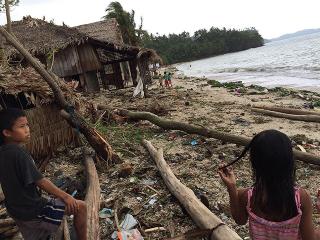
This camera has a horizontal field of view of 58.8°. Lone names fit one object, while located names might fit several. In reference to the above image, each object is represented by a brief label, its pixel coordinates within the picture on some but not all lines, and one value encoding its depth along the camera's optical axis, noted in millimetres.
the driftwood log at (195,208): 2954
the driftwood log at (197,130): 5004
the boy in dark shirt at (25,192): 2279
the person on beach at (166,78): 17941
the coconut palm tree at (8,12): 6005
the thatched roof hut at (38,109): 5345
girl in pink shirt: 1592
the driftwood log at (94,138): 5284
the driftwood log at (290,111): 8419
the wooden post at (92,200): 3139
